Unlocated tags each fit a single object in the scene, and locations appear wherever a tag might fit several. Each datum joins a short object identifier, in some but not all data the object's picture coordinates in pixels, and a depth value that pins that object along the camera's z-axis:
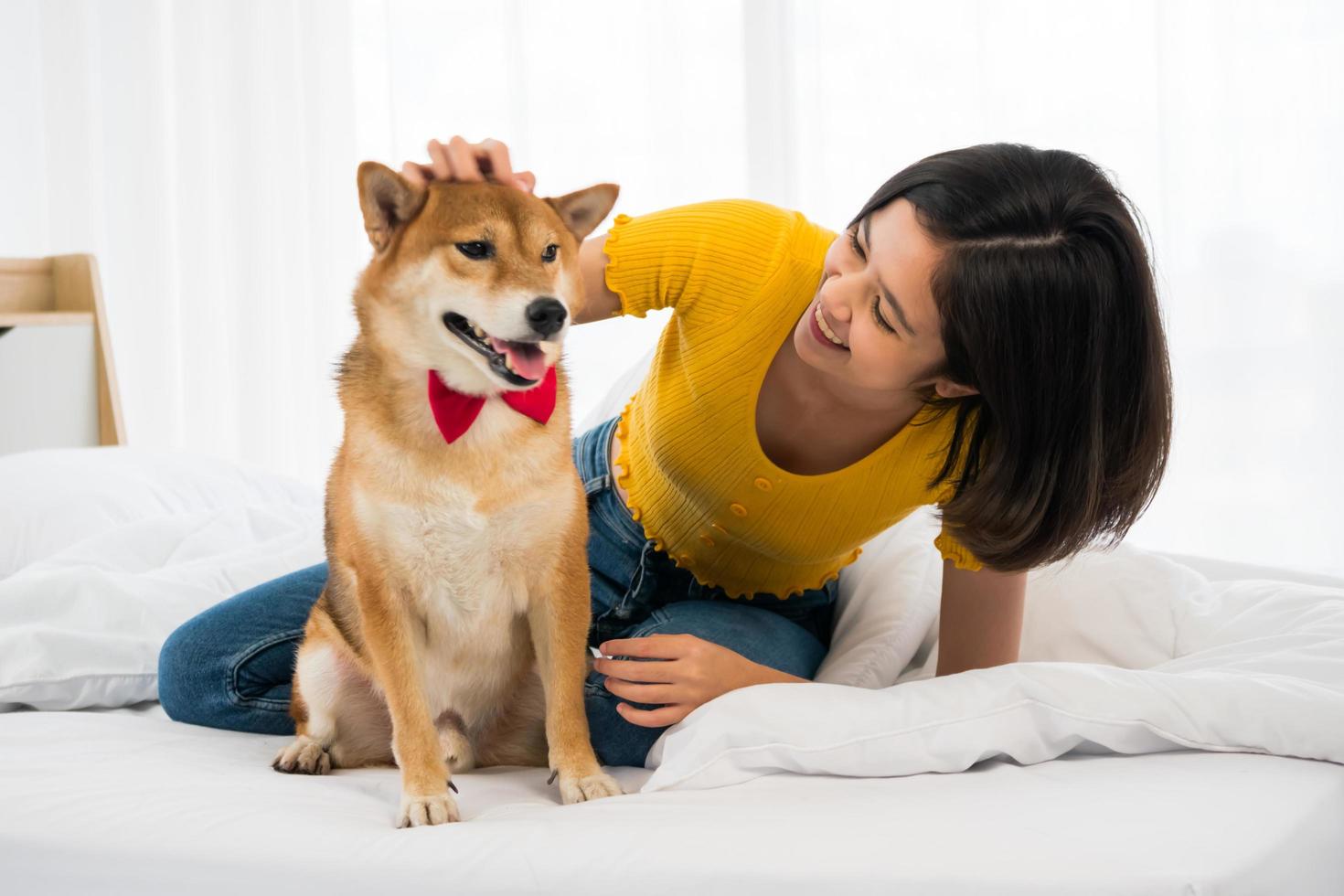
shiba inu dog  1.17
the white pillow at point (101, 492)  2.19
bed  0.94
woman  1.22
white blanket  1.14
